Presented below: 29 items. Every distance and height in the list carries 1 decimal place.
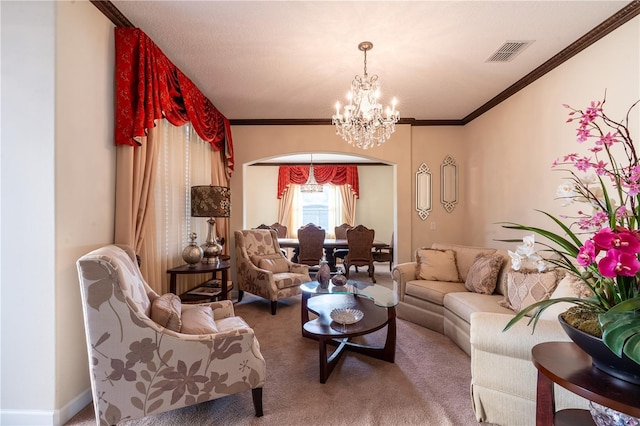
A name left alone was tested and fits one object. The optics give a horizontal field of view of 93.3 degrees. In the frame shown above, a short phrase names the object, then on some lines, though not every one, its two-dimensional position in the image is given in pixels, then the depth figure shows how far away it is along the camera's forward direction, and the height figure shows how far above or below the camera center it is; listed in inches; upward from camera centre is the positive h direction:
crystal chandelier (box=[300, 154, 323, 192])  273.6 +23.4
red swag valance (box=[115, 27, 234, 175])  86.7 +39.7
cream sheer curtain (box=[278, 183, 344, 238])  318.0 +6.0
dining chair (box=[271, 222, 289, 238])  290.8 -16.8
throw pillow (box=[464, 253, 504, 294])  116.0 -24.8
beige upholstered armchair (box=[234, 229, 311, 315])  146.6 -30.0
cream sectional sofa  63.4 -35.5
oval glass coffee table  87.1 -35.4
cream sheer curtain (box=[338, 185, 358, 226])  315.6 +8.9
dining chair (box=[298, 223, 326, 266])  219.5 -23.7
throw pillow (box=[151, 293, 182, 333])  67.7 -23.6
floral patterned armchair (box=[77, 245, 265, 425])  60.2 -30.1
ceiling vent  99.5 +55.3
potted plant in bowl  36.9 -6.1
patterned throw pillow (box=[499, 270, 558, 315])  93.9 -24.5
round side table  39.4 -24.5
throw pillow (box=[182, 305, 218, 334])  71.3 -27.9
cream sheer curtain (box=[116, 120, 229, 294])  95.0 +7.4
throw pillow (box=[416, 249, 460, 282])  136.5 -25.0
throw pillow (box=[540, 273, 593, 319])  74.3 -20.9
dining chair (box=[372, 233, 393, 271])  235.3 -35.0
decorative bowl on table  93.5 -33.3
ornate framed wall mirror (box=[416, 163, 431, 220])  180.2 +12.7
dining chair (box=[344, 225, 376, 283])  218.2 -25.1
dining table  233.5 -26.6
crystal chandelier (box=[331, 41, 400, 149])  103.6 +35.4
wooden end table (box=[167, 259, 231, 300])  117.6 -23.3
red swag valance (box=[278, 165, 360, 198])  310.5 +37.7
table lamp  132.2 +4.8
